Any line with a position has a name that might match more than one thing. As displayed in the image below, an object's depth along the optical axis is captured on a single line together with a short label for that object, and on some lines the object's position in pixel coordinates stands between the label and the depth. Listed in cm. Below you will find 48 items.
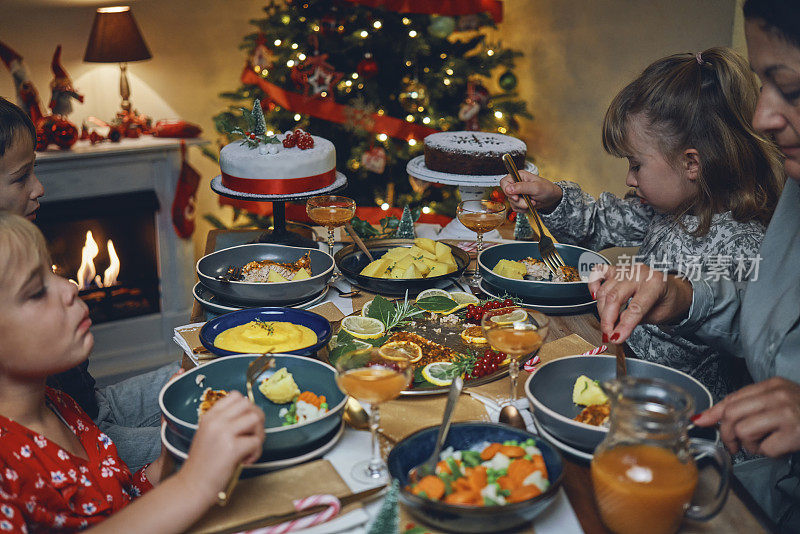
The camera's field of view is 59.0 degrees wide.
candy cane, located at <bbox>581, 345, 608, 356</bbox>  164
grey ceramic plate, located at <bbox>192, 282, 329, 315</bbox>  198
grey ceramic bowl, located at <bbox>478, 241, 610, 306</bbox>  194
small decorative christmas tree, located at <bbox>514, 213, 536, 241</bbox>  274
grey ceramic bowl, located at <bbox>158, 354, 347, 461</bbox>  120
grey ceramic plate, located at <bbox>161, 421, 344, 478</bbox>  121
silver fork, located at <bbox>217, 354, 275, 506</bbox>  131
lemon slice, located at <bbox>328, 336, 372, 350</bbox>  169
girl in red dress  106
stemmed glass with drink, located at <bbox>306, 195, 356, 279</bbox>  227
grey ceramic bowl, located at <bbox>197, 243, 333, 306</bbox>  195
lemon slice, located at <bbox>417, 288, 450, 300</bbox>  197
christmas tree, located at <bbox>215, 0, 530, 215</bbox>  423
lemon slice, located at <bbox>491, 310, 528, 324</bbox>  147
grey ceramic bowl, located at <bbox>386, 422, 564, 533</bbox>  101
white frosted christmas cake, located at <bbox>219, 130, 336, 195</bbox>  235
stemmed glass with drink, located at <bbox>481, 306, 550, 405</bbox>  140
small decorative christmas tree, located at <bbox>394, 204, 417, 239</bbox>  264
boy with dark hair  179
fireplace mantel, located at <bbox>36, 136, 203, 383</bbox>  402
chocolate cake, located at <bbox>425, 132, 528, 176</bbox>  269
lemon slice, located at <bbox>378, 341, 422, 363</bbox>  140
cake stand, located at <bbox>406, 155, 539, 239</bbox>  262
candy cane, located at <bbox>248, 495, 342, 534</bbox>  107
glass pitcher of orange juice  101
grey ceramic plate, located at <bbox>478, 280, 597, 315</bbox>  196
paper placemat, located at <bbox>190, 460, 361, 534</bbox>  108
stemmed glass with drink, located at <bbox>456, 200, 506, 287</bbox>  222
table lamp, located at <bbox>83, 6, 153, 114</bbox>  408
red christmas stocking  437
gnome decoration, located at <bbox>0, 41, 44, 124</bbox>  398
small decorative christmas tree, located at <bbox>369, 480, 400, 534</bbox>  95
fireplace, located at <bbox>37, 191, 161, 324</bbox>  413
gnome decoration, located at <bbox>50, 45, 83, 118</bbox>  407
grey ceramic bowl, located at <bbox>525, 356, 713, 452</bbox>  123
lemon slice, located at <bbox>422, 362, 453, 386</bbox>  152
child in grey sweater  199
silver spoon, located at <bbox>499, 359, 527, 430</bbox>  136
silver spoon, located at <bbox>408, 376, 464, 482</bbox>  114
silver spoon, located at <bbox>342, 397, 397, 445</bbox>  136
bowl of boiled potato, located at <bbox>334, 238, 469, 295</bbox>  206
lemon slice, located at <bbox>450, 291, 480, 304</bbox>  197
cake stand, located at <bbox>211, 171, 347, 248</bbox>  235
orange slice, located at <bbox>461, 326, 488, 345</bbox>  174
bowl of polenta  161
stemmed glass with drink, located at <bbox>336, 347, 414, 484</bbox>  118
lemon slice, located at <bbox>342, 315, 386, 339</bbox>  175
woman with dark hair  115
